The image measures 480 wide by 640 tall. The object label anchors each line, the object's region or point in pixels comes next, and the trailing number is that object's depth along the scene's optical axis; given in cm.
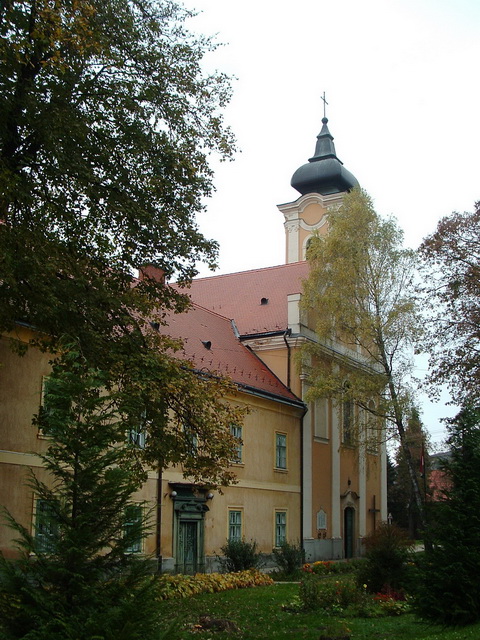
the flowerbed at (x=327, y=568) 2228
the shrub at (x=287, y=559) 2150
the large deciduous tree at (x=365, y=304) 2452
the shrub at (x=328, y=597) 1365
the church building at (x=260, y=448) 1672
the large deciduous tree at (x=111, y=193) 1127
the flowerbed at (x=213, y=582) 1591
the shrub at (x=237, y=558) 2077
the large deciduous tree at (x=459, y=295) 2106
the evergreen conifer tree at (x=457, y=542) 1057
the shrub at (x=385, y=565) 1583
